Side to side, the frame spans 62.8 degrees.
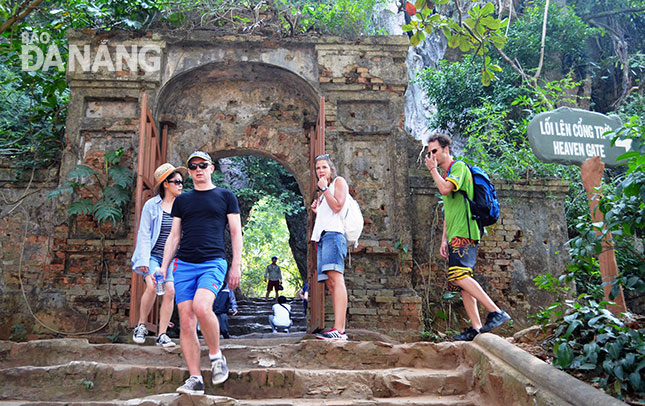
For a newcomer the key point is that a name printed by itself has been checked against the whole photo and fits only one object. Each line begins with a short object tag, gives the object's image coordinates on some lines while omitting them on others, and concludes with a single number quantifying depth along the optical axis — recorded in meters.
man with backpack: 4.50
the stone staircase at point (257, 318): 10.66
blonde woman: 4.79
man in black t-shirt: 3.67
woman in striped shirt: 5.17
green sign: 3.53
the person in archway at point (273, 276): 13.70
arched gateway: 7.12
